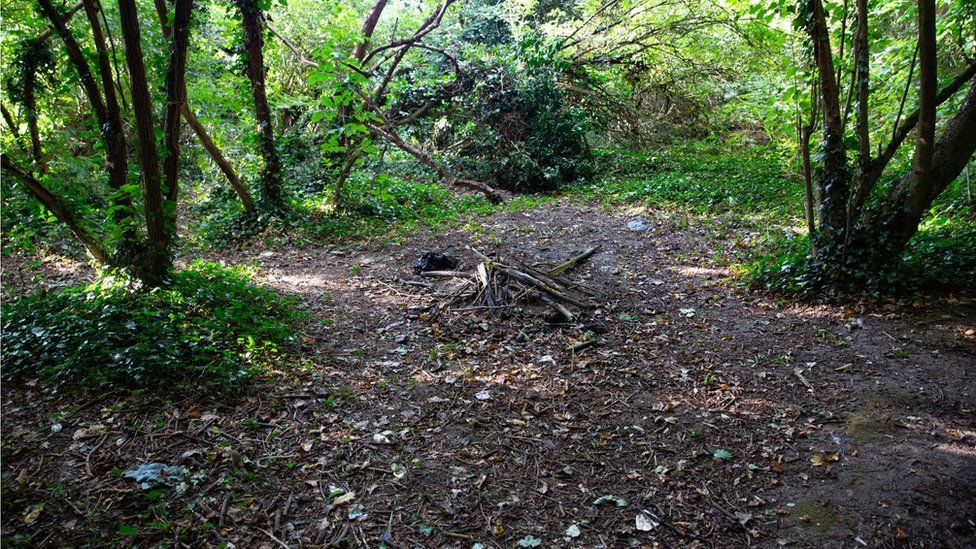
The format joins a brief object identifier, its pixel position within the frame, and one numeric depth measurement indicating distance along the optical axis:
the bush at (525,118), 12.04
